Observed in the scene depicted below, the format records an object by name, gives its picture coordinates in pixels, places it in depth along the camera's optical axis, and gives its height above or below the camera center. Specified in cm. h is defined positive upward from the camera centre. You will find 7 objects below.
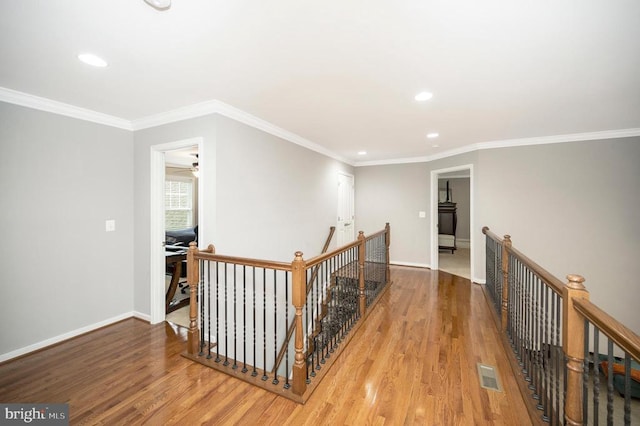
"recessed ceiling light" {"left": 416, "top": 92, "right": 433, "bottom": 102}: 261 +117
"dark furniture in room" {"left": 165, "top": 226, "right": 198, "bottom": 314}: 384 -112
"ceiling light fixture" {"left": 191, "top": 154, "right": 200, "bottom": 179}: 473 +81
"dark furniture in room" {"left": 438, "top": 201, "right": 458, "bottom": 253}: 832 -38
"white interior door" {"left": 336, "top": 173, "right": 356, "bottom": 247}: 600 +3
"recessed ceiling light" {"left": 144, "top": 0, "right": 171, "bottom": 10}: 142 +113
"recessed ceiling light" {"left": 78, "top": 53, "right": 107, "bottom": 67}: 194 +115
